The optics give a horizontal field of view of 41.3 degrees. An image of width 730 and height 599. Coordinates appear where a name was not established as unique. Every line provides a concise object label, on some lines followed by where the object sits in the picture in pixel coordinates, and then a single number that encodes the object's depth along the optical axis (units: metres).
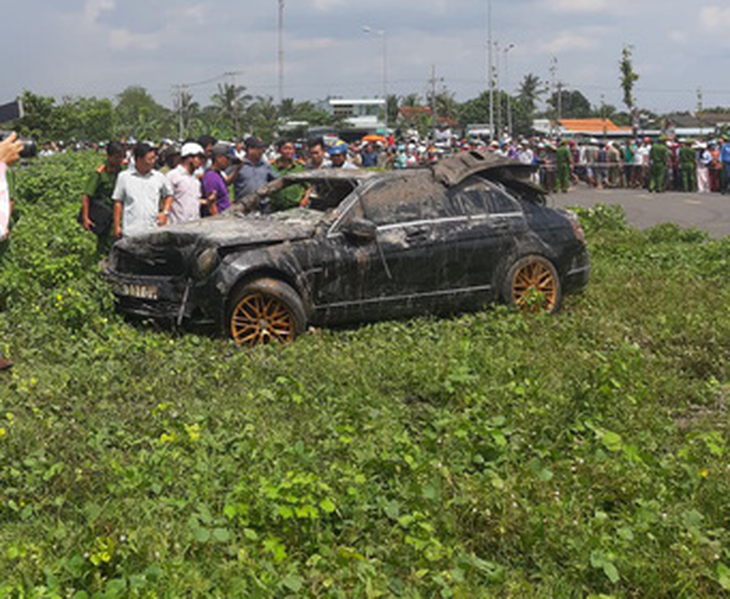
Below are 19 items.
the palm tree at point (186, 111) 90.97
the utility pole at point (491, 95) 67.03
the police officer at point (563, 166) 30.19
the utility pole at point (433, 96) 86.22
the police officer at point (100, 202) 10.39
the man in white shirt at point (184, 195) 10.75
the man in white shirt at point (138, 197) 9.61
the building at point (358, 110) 99.50
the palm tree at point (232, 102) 85.69
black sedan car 8.28
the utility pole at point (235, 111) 84.62
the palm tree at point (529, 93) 119.75
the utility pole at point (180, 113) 87.73
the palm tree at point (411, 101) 124.00
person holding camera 5.52
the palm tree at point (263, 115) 86.38
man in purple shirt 11.30
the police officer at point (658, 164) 28.91
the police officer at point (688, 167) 29.03
